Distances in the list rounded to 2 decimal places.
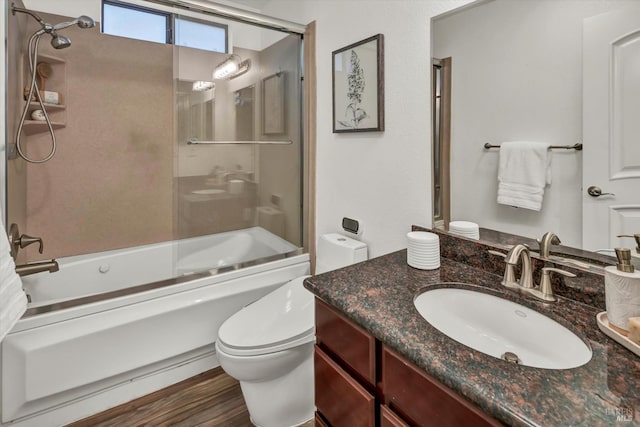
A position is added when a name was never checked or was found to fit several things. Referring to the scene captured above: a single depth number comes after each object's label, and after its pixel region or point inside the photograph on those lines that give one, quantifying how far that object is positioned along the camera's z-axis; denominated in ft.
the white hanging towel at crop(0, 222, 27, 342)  3.45
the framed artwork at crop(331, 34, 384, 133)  5.13
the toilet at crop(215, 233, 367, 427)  4.39
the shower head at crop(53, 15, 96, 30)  5.12
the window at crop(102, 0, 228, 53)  6.24
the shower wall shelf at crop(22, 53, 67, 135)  6.18
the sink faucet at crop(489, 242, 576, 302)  3.11
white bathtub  4.66
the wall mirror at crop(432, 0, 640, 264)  2.97
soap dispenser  2.40
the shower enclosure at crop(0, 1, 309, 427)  5.10
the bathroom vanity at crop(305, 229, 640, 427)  1.83
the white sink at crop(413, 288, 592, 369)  2.59
